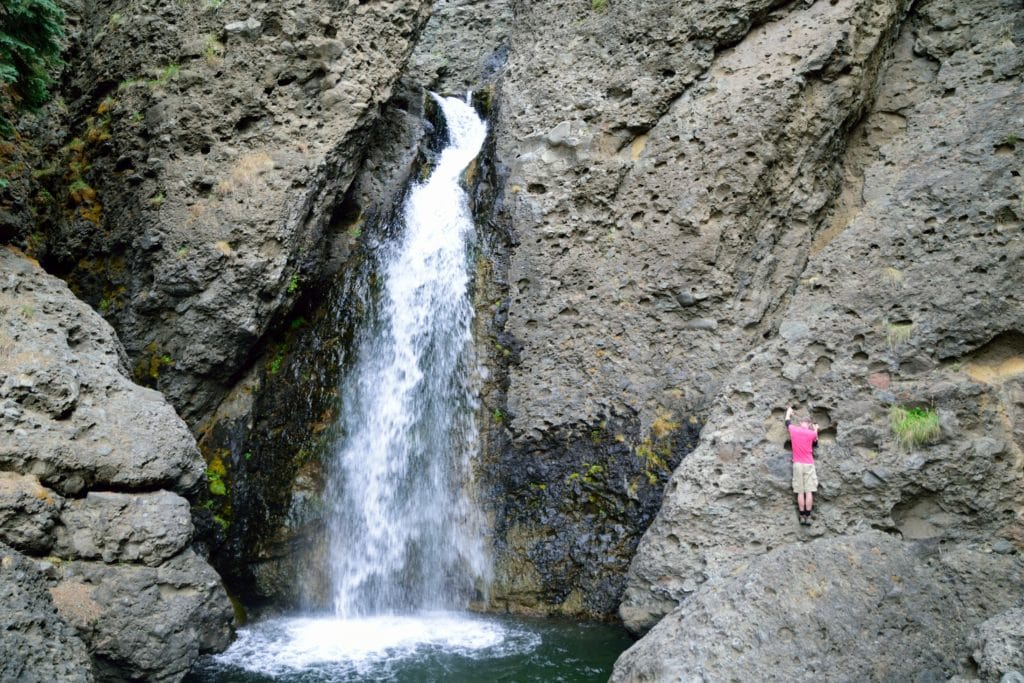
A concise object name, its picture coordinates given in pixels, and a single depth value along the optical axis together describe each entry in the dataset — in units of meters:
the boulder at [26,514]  5.33
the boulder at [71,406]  5.86
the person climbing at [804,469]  6.57
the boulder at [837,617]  5.34
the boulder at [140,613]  5.60
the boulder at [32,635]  4.44
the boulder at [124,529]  5.78
